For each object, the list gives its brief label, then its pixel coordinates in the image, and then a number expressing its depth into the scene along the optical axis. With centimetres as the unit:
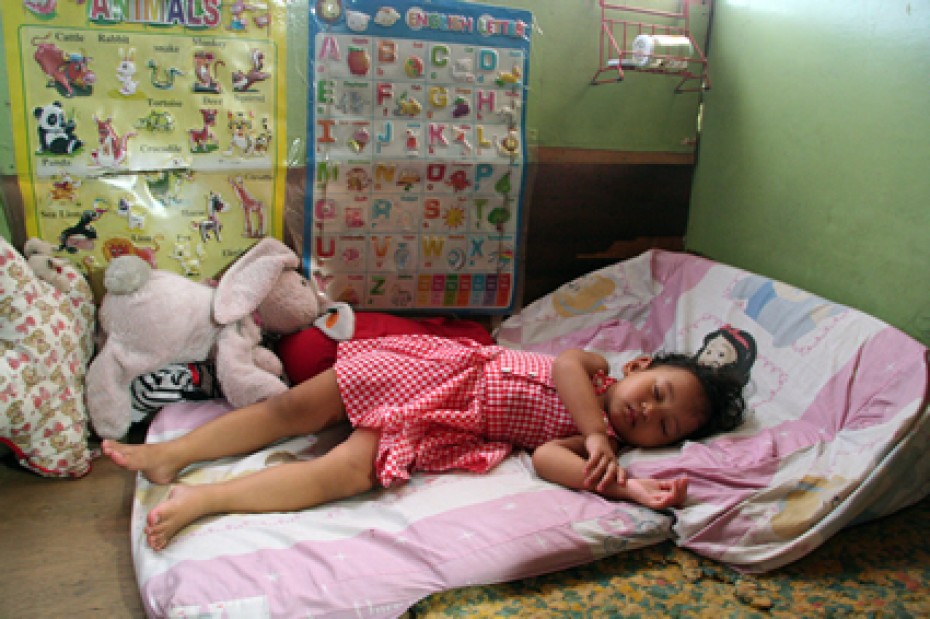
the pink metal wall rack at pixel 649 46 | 169
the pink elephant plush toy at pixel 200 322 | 137
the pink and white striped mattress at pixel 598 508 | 97
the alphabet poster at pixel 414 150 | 158
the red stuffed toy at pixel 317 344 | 152
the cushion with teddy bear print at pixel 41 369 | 120
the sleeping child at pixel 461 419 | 118
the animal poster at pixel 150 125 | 139
